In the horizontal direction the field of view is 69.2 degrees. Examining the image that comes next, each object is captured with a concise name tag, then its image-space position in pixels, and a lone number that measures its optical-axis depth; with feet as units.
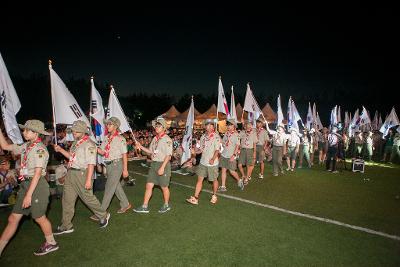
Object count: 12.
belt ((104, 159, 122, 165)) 21.25
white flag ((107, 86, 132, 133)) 25.95
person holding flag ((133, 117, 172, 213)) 22.70
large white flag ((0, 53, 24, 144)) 16.90
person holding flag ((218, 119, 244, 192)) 29.48
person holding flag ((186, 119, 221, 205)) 25.31
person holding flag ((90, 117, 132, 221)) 21.13
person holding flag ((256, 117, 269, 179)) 40.16
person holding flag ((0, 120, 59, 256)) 14.89
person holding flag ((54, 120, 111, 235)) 18.08
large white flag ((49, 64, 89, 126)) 20.76
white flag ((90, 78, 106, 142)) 27.73
